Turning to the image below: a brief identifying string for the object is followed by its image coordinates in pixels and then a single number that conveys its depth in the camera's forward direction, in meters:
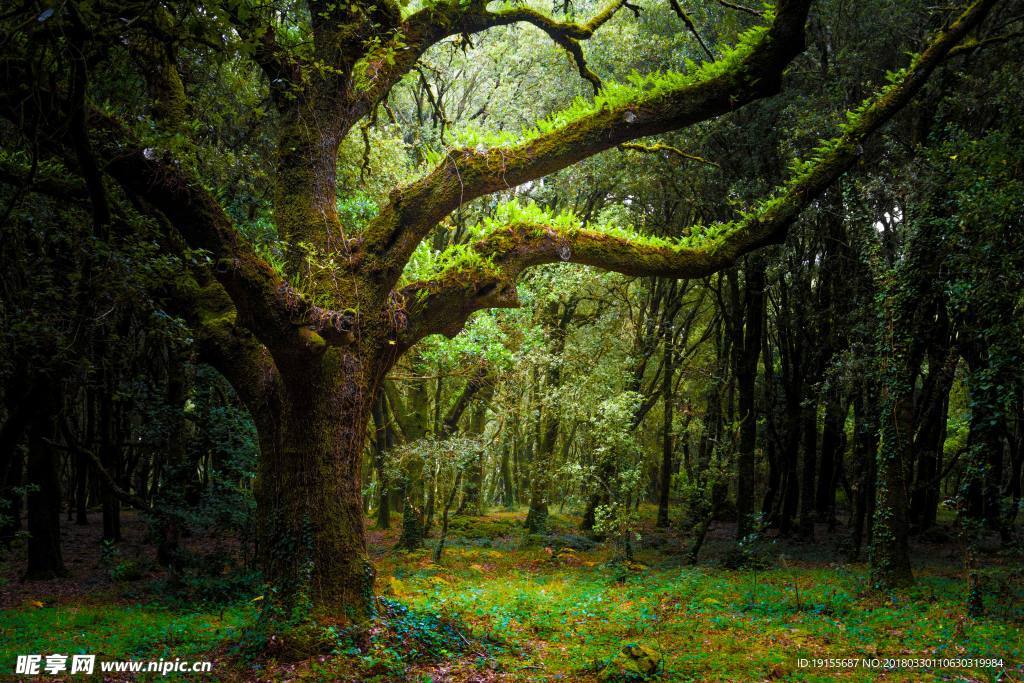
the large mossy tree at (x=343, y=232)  5.14
